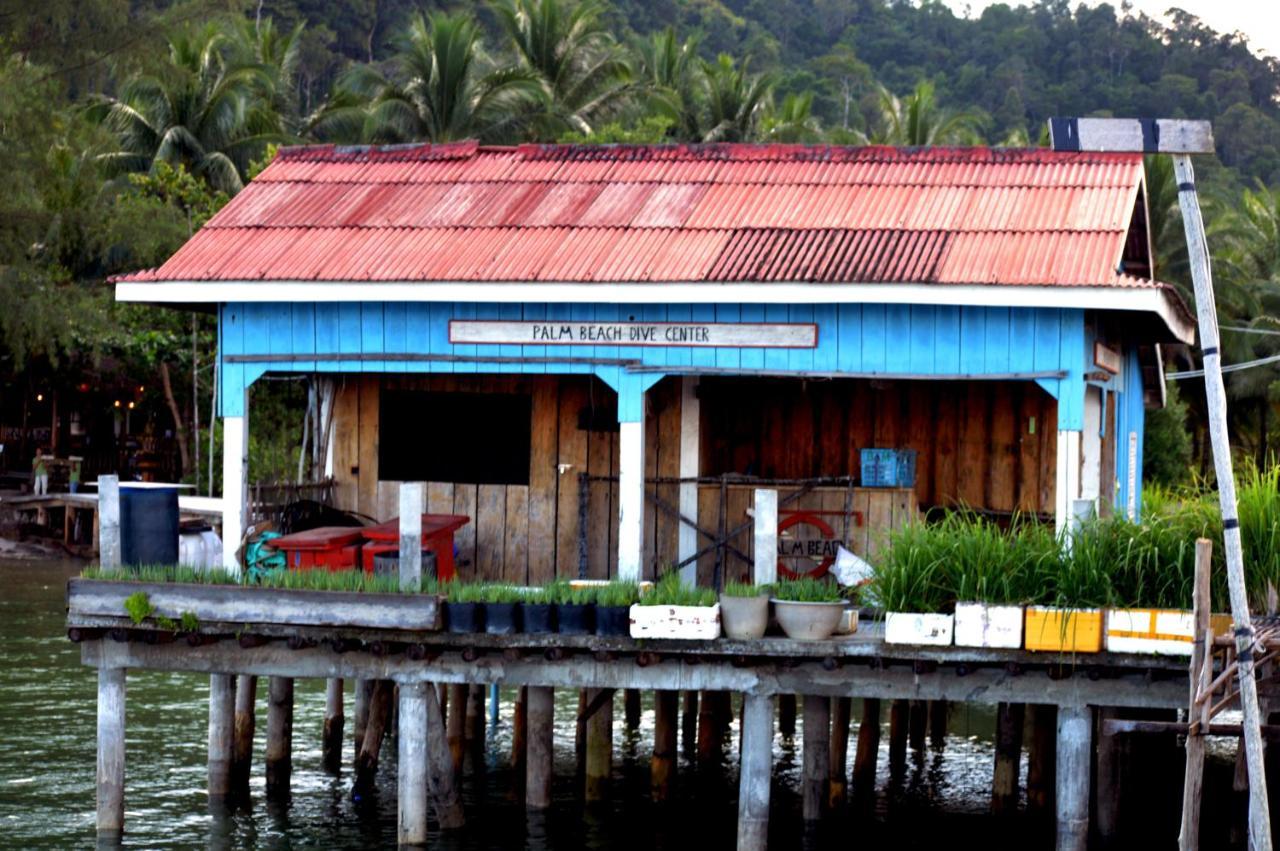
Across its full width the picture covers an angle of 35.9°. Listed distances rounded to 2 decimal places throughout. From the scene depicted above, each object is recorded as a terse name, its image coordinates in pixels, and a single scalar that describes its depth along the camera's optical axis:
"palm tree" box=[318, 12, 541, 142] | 45.03
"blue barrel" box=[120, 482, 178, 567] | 17.30
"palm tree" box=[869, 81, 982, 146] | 49.94
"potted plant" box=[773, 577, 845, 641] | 15.13
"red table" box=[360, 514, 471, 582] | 18.23
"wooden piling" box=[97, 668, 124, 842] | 16.66
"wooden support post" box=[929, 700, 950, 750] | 22.17
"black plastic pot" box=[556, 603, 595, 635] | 15.48
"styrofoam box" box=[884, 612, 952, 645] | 14.85
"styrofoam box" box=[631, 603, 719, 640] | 15.19
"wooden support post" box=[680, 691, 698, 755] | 22.69
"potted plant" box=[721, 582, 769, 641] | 15.21
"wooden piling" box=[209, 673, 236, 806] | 18.48
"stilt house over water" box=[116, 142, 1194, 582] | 17.58
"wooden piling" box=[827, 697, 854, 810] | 18.95
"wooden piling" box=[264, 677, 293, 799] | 19.34
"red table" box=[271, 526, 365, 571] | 18.14
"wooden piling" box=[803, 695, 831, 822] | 17.61
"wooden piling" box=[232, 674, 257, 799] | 19.27
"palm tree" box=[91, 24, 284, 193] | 45.78
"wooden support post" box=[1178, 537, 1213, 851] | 13.16
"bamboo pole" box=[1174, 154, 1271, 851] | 12.61
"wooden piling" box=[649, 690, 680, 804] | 19.17
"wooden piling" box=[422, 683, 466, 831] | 17.33
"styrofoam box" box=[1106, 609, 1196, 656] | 14.45
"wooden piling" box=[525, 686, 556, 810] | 17.69
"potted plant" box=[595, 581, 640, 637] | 15.41
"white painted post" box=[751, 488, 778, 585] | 16.09
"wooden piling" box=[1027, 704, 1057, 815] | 18.89
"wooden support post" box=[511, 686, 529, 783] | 20.67
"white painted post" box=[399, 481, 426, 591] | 16.03
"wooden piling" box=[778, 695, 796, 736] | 23.09
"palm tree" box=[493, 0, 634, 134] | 48.66
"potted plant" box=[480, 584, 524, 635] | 15.58
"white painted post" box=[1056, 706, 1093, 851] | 14.96
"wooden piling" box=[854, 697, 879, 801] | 19.56
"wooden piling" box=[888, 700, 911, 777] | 21.20
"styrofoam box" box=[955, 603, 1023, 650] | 14.76
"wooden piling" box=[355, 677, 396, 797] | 19.91
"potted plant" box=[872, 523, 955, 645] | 14.87
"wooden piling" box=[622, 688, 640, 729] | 23.59
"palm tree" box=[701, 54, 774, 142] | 50.25
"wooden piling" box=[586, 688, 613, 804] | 19.00
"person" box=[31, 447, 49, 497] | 43.97
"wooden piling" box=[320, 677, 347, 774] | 20.86
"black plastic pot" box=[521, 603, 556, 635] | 15.50
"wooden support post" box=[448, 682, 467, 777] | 20.28
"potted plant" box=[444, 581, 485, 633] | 15.62
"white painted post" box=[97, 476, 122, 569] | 16.67
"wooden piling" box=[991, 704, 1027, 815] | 18.62
